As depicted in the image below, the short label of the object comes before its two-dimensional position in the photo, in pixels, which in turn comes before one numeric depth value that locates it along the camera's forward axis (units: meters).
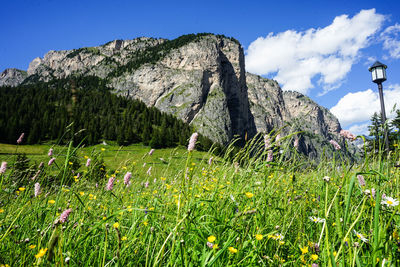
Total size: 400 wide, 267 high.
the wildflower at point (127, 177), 2.67
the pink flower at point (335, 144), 2.02
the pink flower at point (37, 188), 2.37
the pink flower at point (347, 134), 1.80
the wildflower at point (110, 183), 2.49
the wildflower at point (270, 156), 2.22
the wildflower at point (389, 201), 1.44
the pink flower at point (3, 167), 2.21
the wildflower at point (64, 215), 1.24
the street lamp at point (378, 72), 8.80
